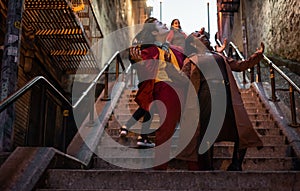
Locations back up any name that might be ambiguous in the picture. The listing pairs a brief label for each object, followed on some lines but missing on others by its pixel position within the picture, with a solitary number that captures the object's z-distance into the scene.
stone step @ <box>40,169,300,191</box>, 3.81
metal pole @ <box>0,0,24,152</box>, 4.96
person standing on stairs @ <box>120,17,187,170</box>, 5.02
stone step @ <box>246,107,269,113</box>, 7.59
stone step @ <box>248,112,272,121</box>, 7.26
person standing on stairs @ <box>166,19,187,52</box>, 6.16
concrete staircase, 3.83
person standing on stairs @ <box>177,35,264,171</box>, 4.66
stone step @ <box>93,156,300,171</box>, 5.23
